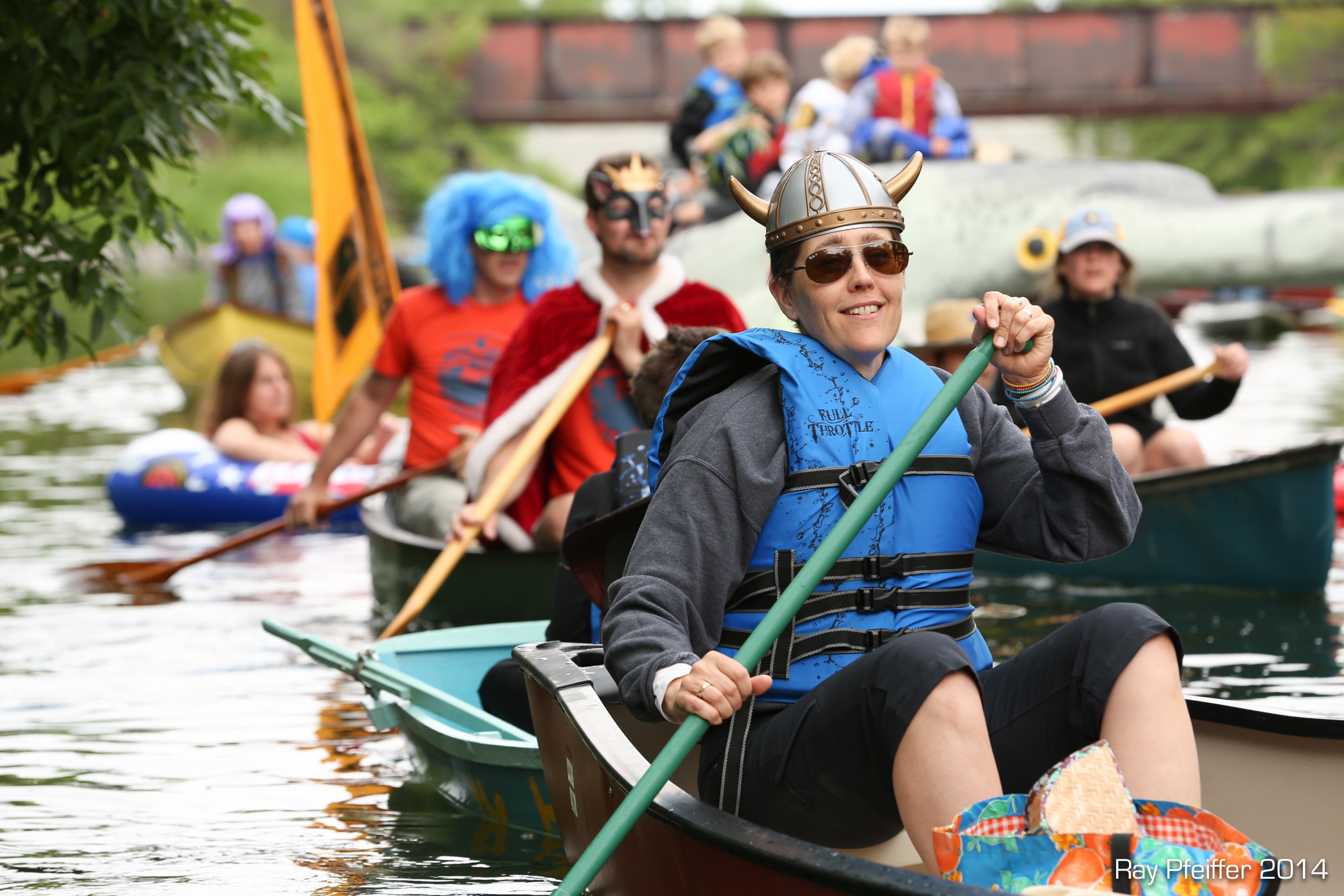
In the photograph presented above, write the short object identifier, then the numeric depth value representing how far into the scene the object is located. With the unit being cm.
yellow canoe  2509
